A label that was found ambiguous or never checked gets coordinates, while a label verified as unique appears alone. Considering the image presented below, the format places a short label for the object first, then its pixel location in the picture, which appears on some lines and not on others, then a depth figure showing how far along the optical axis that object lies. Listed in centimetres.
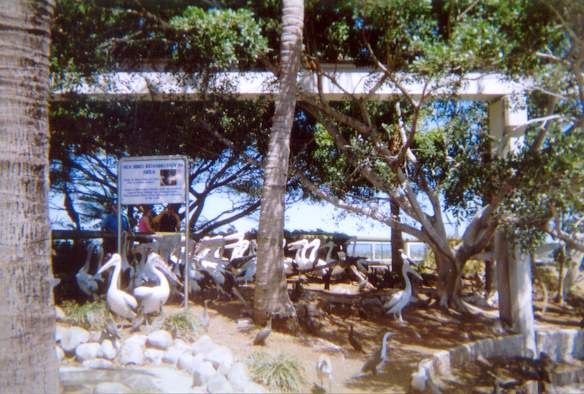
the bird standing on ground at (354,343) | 964
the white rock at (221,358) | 778
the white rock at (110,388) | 640
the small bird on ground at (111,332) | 830
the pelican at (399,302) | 1162
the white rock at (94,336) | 850
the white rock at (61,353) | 810
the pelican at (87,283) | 1052
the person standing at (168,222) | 1329
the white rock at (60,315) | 927
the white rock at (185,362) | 781
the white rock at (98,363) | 789
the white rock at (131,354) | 800
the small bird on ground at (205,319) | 950
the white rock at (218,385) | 697
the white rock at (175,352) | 809
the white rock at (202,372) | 726
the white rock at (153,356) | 812
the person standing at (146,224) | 1223
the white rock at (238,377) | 727
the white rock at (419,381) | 820
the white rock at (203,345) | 828
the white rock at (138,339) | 828
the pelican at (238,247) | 1442
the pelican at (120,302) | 897
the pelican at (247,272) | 1316
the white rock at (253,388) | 712
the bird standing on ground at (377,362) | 874
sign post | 1009
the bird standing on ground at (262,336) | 889
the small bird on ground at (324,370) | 753
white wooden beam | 1178
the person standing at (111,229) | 1199
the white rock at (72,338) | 825
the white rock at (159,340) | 841
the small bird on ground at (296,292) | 1220
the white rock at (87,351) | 810
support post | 1175
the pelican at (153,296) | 909
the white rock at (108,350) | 810
